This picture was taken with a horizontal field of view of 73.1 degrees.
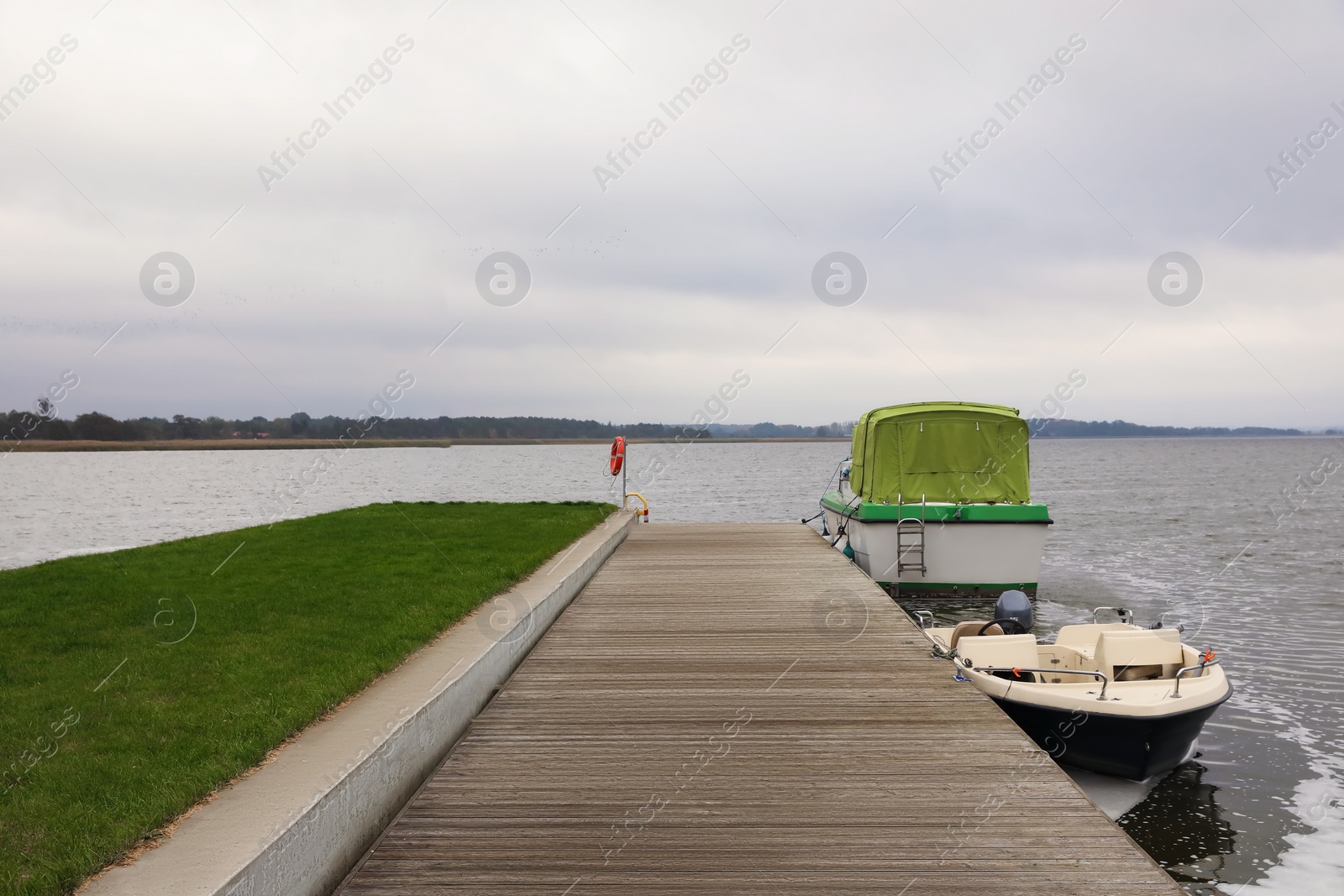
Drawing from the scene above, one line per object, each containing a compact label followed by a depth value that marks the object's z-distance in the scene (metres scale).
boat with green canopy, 16.19
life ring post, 22.28
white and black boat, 7.52
